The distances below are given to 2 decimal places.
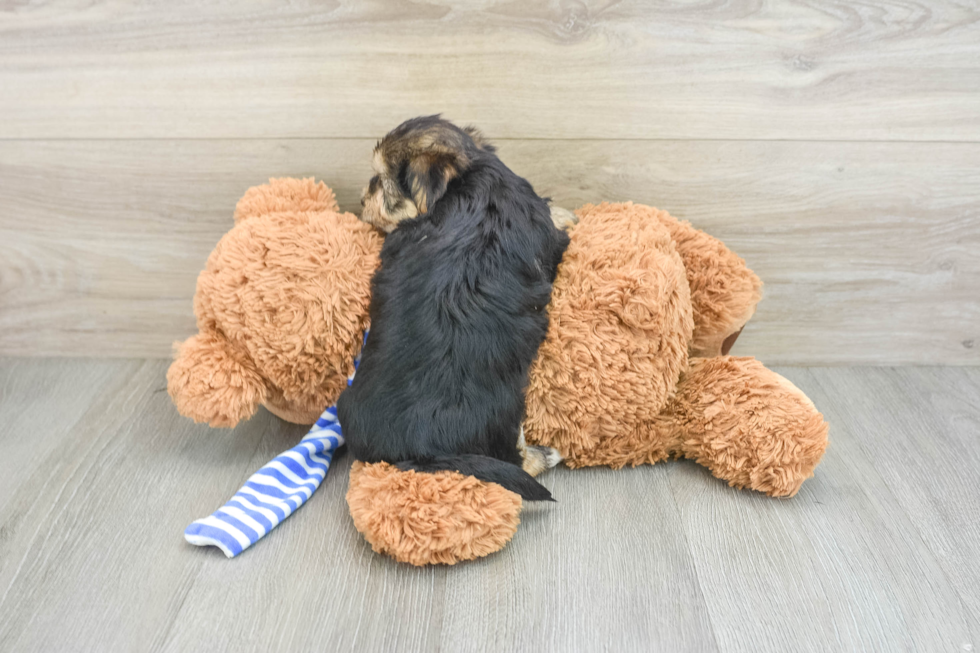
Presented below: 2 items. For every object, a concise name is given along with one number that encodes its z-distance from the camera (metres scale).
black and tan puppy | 0.87
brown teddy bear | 0.96
